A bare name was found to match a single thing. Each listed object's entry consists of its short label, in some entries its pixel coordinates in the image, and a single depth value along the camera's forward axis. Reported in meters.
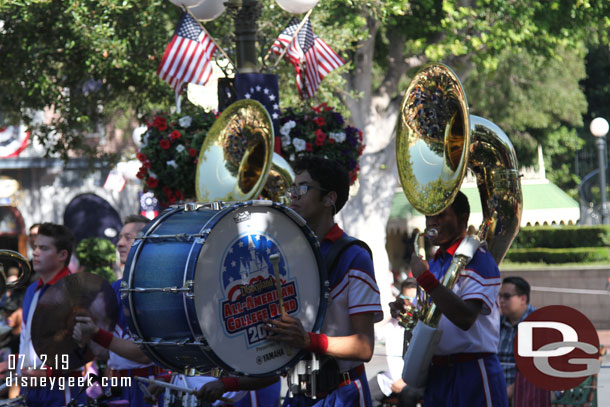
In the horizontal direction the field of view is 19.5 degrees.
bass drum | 6.44
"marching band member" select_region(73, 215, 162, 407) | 8.24
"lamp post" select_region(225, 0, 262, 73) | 12.43
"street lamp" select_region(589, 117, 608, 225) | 33.46
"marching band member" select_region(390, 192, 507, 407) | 7.84
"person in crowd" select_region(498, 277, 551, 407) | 11.75
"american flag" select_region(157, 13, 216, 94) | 17.06
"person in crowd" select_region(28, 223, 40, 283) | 16.71
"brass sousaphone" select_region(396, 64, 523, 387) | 8.01
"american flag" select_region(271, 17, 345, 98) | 16.33
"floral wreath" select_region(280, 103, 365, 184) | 13.17
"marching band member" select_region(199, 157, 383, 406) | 6.75
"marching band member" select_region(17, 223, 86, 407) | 9.87
